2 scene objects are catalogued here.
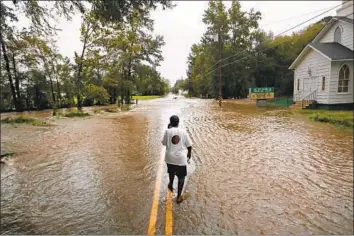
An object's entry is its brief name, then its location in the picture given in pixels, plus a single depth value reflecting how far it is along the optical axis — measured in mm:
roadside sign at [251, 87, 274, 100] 14847
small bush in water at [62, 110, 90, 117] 20180
